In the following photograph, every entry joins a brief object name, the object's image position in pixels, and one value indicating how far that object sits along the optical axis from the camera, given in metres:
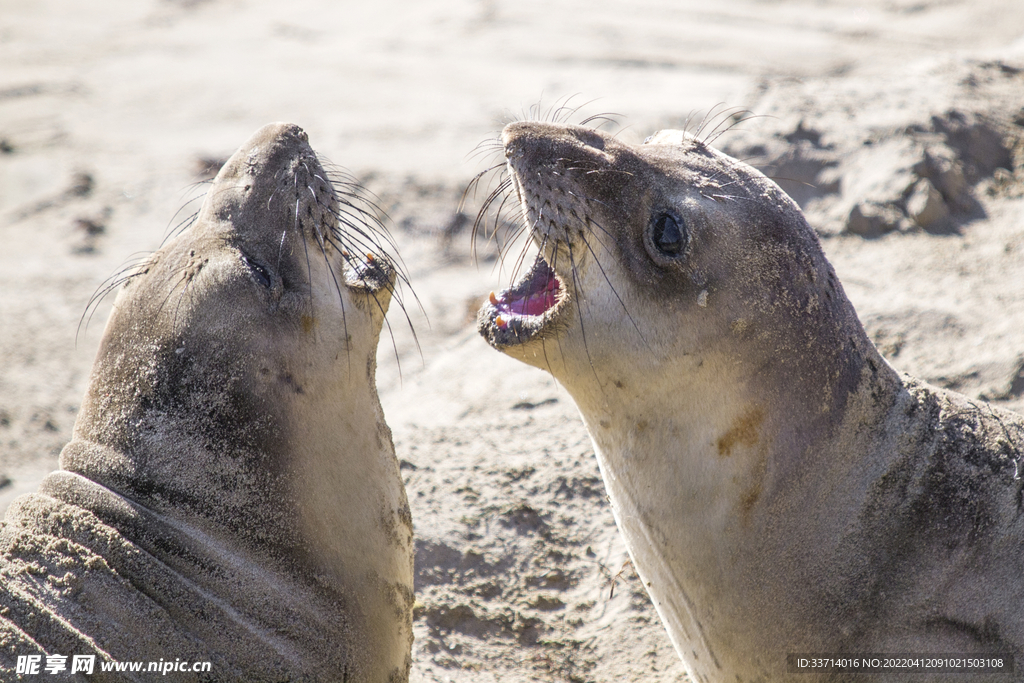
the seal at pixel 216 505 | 5.66
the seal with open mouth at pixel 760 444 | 5.75
